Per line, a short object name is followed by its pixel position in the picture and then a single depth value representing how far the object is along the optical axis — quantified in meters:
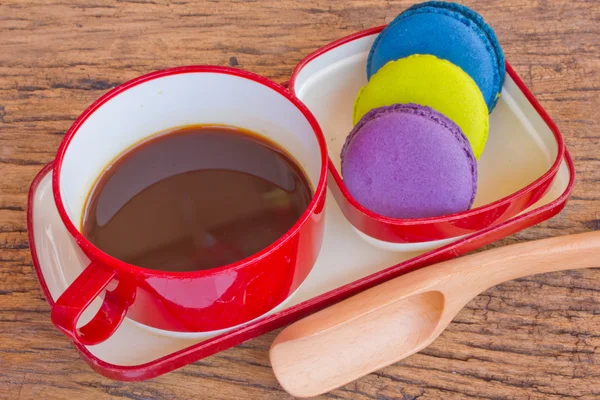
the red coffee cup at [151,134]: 0.45
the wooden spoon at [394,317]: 0.48
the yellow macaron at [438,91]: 0.50
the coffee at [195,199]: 0.48
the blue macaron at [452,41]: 0.51
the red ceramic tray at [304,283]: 0.48
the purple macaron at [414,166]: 0.49
